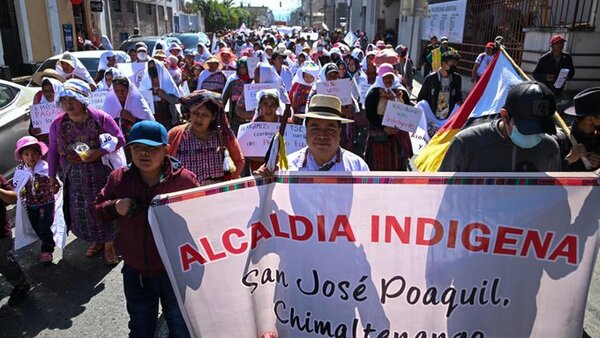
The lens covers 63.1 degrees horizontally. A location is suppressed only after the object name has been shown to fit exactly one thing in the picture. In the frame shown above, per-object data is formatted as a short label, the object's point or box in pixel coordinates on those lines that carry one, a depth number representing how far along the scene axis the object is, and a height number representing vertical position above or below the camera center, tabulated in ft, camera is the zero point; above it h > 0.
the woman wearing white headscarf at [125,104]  19.33 -2.95
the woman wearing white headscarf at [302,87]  23.90 -2.84
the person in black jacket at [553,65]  26.13 -1.73
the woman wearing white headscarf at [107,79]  20.68 -2.40
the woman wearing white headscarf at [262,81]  21.69 -2.38
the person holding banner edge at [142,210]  9.10 -3.28
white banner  7.90 -3.50
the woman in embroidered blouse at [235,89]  23.36 -2.95
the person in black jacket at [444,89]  22.46 -2.62
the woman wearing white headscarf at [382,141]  17.26 -3.82
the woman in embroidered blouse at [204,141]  12.19 -2.78
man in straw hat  9.87 -2.23
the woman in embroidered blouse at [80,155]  13.69 -3.54
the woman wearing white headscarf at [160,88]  24.43 -2.95
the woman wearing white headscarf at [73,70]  25.23 -2.25
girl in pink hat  14.46 -4.93
